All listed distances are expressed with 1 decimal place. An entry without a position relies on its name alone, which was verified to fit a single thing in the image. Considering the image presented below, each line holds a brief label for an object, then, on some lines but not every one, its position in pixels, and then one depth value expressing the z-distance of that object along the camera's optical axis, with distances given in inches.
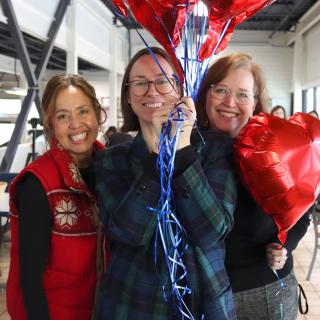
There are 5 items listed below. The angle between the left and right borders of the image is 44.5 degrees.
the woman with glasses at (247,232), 41.5
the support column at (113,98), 370.9
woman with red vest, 41.3
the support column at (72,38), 243.9
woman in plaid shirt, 32.2
